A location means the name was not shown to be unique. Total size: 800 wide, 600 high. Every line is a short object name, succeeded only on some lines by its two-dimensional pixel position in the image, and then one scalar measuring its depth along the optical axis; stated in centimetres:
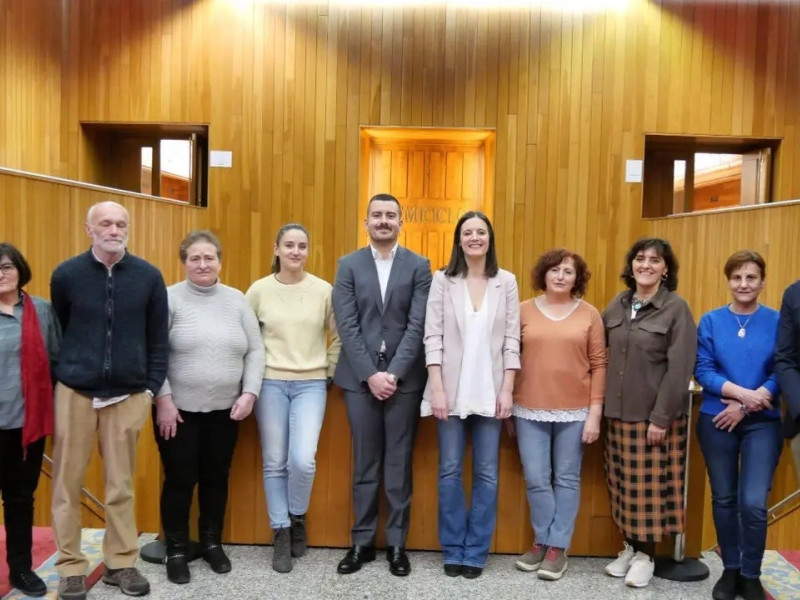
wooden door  620
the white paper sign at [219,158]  583
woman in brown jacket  242
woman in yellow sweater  256
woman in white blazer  249
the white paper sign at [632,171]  585
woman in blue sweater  231
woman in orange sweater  252
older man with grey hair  223
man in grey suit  253
